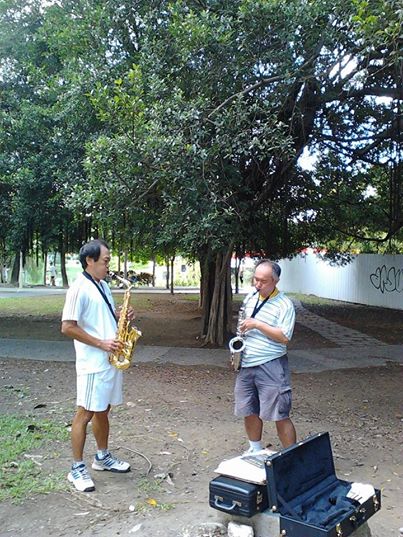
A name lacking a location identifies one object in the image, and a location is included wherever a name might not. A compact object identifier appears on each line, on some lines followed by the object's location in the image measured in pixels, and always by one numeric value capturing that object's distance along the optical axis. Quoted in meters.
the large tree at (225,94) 6.47
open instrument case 2.94
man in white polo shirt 4.00
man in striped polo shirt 4.06
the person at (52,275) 38.61
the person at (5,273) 42.83
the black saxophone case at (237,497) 3.15
